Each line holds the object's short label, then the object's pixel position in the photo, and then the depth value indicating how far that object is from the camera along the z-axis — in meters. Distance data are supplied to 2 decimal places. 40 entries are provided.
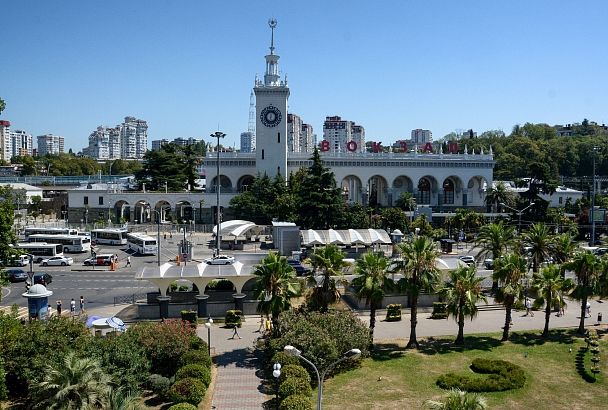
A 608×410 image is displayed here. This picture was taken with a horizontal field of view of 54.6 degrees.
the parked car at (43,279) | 49.06
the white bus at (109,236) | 73.25
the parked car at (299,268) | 51.00
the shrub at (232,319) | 37.25
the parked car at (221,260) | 51.34
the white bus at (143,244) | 65.88
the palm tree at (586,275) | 35.22
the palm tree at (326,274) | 31.94
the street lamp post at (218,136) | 57.36
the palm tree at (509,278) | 33.34
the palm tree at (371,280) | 31.45
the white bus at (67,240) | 66.44
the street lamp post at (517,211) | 75.61
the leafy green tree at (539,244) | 39.59
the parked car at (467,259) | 56.57
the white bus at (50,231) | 70.88
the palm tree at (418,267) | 31.72
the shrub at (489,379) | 26.80
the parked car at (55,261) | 58.44
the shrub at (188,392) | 24.42
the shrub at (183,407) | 22.36
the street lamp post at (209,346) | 30.64
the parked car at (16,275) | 50.77
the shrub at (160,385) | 25.94
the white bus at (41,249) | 62.44
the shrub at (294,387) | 24.39
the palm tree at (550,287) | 33.72
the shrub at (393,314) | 39.12
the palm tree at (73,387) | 20.70
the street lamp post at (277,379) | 20.43
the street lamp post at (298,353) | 18.19
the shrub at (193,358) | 27.56
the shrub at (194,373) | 26.03
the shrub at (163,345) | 27.73
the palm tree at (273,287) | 31.25
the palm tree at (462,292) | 31.70
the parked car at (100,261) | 58.91
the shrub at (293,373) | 25.70
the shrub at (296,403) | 22.78
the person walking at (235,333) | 34.92
